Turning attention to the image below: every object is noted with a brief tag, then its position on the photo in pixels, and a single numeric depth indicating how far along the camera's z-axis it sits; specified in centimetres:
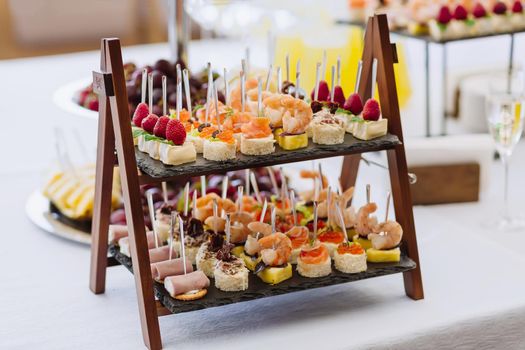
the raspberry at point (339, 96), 148
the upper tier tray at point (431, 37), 210
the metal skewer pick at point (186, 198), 148
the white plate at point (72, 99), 161
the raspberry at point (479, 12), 218
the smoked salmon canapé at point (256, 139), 136
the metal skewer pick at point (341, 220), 144
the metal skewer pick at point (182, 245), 138
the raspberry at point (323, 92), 149
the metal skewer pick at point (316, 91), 150
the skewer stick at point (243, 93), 141
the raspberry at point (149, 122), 139
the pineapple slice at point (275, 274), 140
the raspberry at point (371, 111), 142
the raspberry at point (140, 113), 142
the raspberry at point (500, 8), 215
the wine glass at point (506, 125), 164
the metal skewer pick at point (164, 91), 139
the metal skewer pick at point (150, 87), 138
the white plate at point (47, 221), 165
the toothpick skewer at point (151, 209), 141
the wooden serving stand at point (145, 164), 133
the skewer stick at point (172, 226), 142
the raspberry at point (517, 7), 214
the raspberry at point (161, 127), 136
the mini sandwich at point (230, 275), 138
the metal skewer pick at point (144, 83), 139
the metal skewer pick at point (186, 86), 141
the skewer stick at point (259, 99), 140
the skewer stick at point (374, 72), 144
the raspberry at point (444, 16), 215
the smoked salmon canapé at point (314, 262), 141
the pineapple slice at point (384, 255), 145
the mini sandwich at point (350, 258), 142
